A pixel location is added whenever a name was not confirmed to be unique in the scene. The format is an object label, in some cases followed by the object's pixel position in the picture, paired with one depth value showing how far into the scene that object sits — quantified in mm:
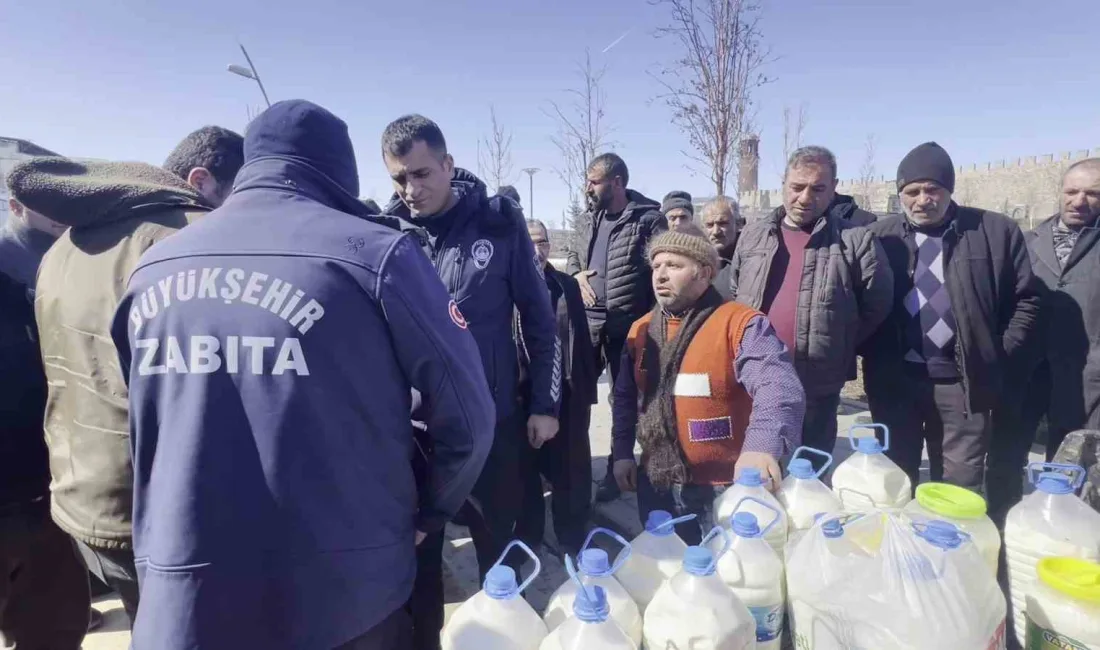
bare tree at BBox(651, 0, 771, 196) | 7348
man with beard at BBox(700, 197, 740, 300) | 3975
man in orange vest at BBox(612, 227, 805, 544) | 2002
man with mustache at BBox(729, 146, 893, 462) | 2803
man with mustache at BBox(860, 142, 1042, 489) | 2832
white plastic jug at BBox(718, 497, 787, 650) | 1265
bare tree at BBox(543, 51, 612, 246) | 10790
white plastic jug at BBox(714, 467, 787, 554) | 1454
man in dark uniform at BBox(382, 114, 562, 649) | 2277
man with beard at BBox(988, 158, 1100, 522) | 2951
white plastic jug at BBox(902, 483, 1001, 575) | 1344
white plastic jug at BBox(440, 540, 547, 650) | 1184
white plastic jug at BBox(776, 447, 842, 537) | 1535
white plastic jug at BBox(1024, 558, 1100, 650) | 1075
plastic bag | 1053
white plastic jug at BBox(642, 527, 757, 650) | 1112
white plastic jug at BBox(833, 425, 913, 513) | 1642
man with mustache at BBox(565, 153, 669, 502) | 3697
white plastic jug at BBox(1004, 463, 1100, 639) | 1293
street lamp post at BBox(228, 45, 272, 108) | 8953
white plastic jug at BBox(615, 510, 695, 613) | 1386
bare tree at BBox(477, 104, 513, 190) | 13734
